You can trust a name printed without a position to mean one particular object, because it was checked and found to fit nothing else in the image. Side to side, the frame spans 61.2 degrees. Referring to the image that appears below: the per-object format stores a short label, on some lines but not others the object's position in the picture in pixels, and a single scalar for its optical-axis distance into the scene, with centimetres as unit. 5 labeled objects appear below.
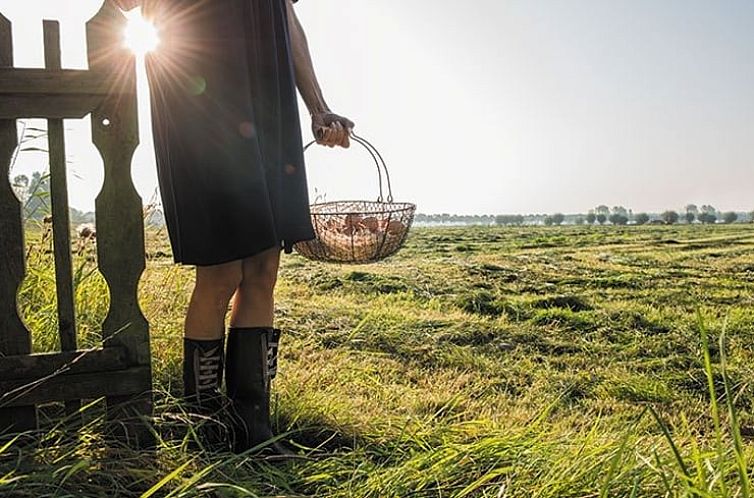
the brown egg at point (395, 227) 242
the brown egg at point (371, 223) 239
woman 170
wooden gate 178
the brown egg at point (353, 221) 236
